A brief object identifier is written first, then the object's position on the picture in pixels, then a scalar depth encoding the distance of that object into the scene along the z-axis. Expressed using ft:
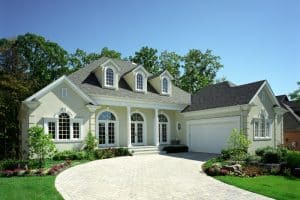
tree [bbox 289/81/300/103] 114.83
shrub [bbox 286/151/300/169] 49.24
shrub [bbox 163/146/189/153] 81.30
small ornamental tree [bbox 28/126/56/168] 52.26
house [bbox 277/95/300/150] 109.29
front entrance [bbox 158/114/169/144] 88.63
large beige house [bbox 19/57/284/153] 64.54
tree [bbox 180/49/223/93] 149.21
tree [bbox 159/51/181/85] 147.75
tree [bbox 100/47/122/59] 131.34
